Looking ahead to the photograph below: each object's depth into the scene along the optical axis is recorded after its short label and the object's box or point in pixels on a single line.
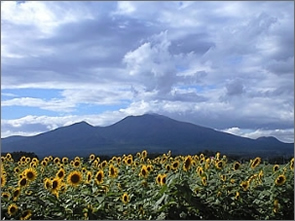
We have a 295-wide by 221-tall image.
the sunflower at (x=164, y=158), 3.66
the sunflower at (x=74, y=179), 2.79
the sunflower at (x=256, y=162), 3.39
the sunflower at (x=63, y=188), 2.76
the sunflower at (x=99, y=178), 2.85
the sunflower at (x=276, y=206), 2.82
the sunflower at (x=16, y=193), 2.66
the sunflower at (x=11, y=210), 2.57
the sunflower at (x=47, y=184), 2.76
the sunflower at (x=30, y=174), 2.91
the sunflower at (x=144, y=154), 3.81
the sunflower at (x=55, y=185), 2.72
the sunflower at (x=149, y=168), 3.10
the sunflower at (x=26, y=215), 2.55
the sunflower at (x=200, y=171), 2.87
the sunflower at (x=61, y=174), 2.97
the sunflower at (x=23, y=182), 2.80
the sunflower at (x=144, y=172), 2.96
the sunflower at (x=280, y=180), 2.91
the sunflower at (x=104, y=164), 3.62
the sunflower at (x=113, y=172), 3.04
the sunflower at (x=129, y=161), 3.58
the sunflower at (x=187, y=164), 2.81
